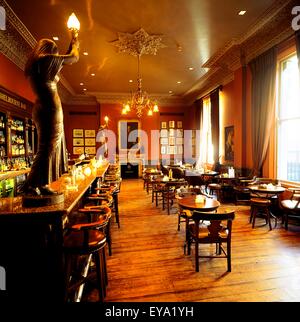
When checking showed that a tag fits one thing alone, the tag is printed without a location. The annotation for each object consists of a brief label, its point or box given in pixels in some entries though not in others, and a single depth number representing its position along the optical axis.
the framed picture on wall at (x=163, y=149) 12.05
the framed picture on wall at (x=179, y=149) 12.21
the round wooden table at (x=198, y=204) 3.24
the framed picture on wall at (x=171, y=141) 12.16
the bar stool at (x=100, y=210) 2.30
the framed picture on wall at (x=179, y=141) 12.23
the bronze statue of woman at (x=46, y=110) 1.89
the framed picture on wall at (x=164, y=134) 12.05
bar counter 1.85
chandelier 6.22
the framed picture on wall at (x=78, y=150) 11.38
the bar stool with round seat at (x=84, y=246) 1.99
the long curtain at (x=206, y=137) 9.80
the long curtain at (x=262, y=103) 5.35
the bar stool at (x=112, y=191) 3.90
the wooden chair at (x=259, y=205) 4.43
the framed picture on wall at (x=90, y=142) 11.45
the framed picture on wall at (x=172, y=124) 12.19
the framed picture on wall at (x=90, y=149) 11.48
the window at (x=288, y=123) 5.03
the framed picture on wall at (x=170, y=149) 12.14
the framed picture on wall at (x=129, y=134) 11.45
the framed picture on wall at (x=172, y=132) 12.19
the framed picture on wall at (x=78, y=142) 11.36
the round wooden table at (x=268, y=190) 4.53
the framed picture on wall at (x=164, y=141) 12.05
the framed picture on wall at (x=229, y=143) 7.48
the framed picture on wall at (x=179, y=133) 12.24
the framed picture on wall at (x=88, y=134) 11.43
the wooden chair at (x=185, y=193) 4.10
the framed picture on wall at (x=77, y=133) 11.36
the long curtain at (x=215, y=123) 8.51
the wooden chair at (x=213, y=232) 2.82
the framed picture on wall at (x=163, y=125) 12.08
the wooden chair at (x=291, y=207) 4.15
